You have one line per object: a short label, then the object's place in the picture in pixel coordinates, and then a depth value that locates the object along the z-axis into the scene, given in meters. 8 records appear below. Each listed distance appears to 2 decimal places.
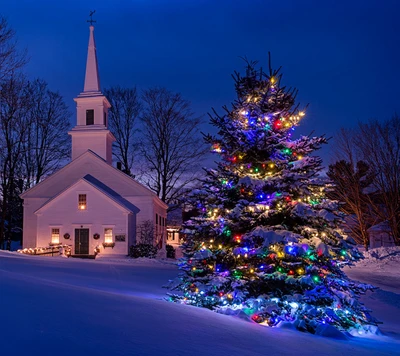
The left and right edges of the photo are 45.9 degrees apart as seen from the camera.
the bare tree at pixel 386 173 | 29.34
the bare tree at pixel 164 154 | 42.91
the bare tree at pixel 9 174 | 38.00
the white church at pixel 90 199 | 32.97
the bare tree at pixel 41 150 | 43.28
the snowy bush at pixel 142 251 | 31.77
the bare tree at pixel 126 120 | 46.53
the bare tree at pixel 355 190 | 30.80
